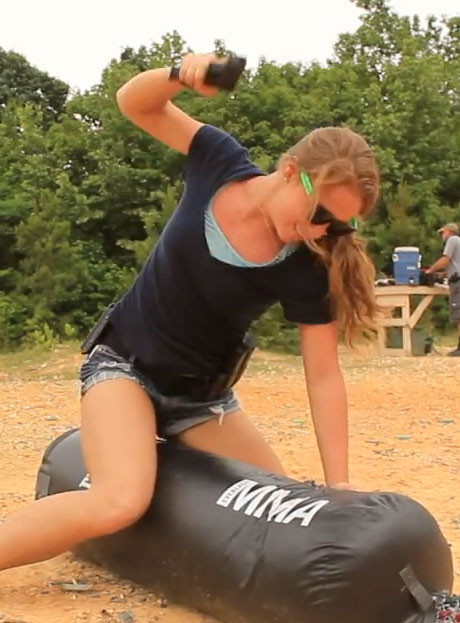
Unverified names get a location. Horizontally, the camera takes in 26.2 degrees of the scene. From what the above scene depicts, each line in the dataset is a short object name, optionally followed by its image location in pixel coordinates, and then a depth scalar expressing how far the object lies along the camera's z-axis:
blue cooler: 12.34
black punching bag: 2.29
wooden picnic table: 12.05
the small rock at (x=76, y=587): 2.96
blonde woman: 2.68
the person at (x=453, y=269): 12.23
